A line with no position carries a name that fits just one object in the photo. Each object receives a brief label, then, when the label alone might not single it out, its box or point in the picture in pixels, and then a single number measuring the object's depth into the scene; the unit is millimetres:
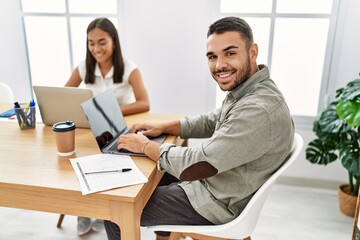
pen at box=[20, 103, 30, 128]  1693
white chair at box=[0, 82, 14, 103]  2332
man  1185
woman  2143
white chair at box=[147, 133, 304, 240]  1245
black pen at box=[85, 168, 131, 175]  1236
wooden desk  1117
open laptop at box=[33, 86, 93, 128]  1605
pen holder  1689
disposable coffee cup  1360
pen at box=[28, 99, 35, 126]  1705
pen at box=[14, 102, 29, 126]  1688
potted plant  1749
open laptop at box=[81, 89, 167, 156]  1416
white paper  1142
